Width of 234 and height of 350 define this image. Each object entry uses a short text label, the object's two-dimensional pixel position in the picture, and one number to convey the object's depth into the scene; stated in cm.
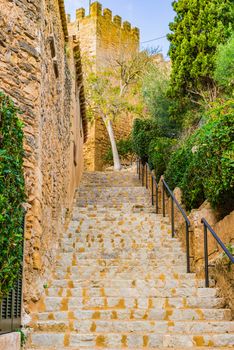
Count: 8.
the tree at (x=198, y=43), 1398
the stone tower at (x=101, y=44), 2330
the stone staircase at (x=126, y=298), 509
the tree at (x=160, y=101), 1579
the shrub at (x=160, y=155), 1271
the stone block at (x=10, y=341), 415
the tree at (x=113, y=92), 2098
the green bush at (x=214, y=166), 756
